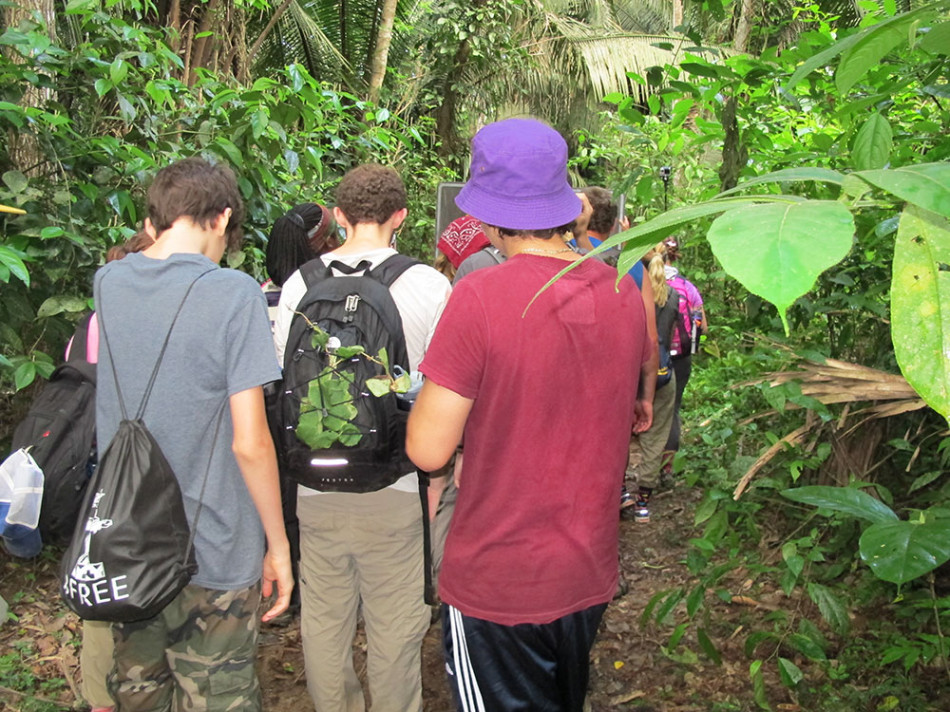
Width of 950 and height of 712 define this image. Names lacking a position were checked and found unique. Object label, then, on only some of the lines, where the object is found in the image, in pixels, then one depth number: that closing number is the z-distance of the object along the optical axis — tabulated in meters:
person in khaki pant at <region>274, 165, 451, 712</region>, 2.59
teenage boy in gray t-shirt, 2.11
